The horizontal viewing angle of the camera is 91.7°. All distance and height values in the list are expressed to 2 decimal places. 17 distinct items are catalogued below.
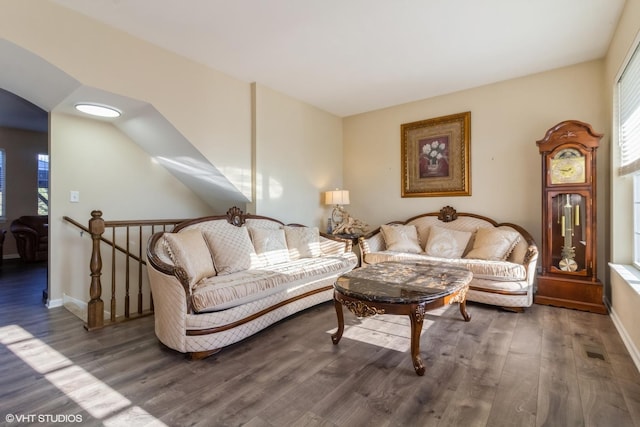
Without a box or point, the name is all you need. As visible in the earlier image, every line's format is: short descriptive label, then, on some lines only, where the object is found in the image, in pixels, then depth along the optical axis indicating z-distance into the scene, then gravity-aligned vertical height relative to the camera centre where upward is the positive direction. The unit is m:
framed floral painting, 4.11 +0.79
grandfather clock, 3.03 -0.06
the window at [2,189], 5.95 +0.48
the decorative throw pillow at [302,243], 3.63 -0.35
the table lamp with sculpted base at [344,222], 4.55 -0.13
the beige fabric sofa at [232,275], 2.14 -0.53
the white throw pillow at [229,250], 2.81 -0.35
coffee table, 1.94 -0.52
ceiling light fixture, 2.96 +1.02
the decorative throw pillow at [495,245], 3.38 -0.35
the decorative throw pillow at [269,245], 3.25 -0.34
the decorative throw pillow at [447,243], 3.76 -0.37
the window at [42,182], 6.38 +0.65
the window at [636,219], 2.59 -0.05
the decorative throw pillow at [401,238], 4.00 -0.33
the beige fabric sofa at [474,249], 3.04 -0.43
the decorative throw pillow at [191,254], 2.48 -0.33
